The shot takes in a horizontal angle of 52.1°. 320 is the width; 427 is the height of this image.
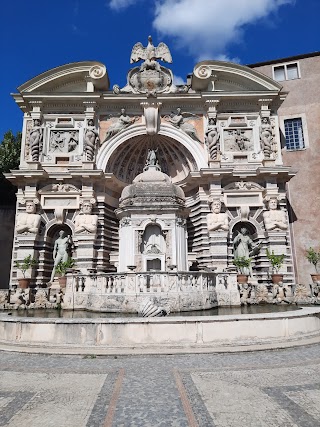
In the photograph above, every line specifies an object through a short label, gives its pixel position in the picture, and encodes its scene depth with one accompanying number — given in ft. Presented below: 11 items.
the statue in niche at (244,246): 67.36
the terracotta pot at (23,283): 55.16
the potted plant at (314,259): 57.41
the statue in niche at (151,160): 63.36
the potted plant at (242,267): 55.62
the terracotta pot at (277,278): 59.36
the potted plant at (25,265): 55.26
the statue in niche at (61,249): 65.29
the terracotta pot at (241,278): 55.48
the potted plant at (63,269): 53.57
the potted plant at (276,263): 59.47
